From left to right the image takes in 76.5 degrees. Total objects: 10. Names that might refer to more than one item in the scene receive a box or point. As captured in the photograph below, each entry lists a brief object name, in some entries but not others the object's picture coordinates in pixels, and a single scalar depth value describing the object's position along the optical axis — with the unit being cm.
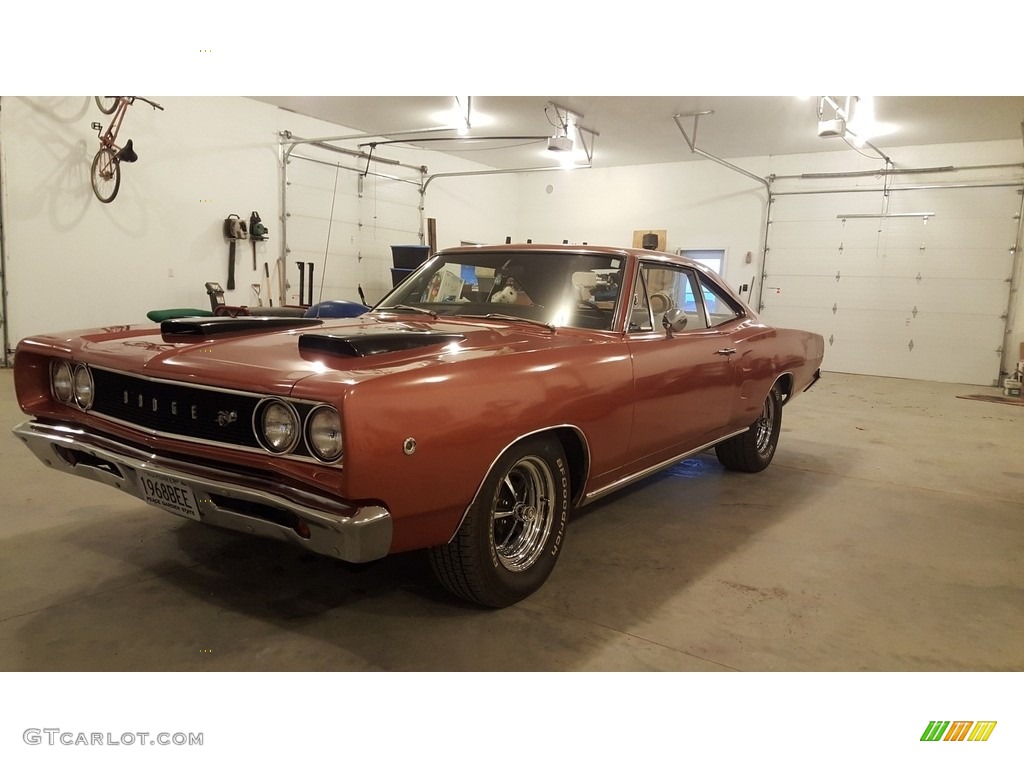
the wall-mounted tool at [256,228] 1007
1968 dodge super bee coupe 190
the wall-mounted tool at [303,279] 1072
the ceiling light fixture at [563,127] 1023
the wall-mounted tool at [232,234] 985
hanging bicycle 823
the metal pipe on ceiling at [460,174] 1306
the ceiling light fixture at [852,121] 865
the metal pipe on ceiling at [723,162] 1023
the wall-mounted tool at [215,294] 924
